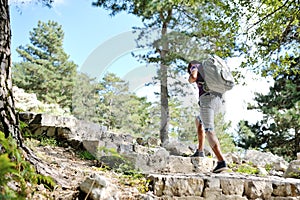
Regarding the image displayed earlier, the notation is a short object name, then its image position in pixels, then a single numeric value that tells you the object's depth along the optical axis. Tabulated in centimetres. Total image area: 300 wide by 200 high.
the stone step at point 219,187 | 227
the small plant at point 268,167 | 412
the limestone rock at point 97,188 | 160
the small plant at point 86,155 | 297
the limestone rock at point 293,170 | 315
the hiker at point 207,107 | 275
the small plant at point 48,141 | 320
